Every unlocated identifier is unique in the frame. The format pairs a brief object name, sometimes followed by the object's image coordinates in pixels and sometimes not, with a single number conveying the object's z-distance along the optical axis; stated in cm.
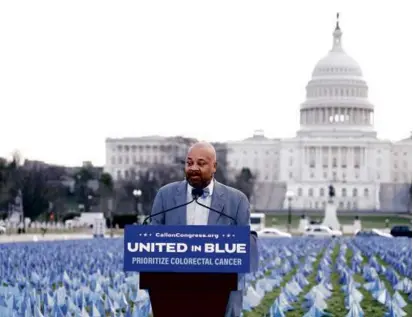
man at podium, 609
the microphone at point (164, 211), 602
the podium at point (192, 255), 532
